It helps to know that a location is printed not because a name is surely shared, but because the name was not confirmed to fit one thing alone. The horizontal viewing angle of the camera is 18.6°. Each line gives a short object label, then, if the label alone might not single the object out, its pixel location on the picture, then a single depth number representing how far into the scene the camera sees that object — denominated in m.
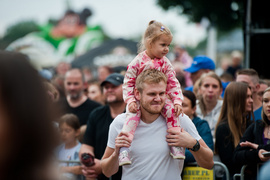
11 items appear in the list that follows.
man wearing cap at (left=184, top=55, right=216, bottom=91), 14.59
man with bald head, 13.56
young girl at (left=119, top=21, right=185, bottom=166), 7.28
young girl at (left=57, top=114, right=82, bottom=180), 11.62
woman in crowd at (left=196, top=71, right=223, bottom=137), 11.90
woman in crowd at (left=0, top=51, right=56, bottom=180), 2.10
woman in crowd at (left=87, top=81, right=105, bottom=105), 18.71
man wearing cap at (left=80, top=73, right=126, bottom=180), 10.31
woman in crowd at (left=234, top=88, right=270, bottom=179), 8.84
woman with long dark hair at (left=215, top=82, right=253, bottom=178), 10.09
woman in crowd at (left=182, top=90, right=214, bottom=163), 9.69
